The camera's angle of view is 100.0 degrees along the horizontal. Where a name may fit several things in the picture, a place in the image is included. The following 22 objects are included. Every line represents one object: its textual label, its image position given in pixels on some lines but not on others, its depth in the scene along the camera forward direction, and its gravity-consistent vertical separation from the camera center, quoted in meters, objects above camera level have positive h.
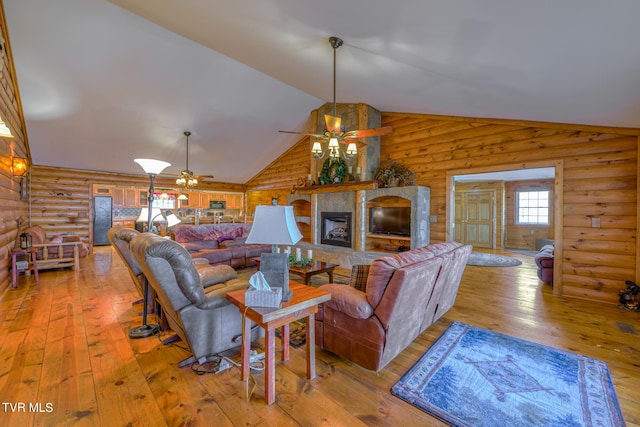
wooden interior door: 8.63 -0.15
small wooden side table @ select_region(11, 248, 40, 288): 4.10 -0.85
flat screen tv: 5.40 -0.17
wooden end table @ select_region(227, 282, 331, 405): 1.68 -0.71
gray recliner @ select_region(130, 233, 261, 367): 1.94 -0.70
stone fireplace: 5.04 -0.06
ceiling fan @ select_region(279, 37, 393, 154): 3.29 +1.03
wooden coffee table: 3.53 -0.78
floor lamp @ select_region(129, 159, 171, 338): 2.61 -0.79
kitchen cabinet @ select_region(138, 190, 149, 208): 8.94 +0.40
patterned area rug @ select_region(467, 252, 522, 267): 5.93 -1.11
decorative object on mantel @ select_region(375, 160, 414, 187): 5.41 +0.77
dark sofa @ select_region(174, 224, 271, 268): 5.27 -0.73
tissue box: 1.70 -0.55
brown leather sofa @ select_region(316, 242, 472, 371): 1.94 -0.73
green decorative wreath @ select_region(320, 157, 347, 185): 6.00 +0.93
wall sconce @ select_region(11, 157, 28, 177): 4.44 +0.72
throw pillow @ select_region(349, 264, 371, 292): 2.34 -0.57
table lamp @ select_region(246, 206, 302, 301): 1.79 -0.12
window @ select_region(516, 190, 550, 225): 8.27 +0.22
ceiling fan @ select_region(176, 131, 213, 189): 6.08 +0.70
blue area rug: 1.64 -1.22
